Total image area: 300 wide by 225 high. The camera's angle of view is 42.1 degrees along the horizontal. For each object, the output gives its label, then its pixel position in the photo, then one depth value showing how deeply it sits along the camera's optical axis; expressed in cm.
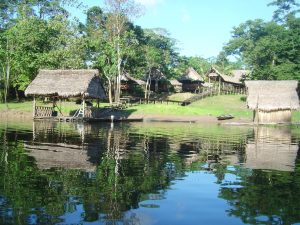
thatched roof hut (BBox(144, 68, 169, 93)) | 6335
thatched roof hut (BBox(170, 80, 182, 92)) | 7159
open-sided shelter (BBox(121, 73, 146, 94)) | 6068
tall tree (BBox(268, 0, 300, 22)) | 7280
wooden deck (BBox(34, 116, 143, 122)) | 3530
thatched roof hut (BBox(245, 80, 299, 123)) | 4181
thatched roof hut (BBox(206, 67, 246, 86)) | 6253
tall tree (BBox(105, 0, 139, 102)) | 4800
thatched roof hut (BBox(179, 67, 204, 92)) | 7212
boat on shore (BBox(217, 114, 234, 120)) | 3939
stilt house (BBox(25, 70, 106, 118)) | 3603
